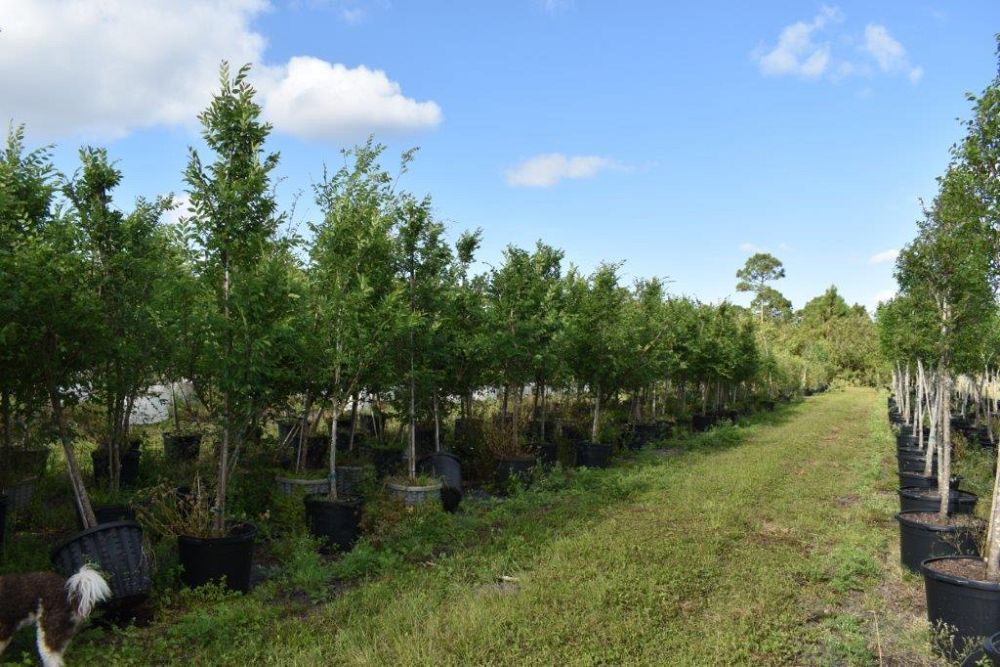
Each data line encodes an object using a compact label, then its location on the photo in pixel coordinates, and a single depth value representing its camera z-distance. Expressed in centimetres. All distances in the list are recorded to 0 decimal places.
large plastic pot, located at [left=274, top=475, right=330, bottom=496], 805
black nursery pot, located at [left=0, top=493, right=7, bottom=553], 612
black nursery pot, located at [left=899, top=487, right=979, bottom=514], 714
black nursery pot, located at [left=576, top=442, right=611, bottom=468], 1262
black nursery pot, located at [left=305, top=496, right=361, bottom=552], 689
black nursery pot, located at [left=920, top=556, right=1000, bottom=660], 445
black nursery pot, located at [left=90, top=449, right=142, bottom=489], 879
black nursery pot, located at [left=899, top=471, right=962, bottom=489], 936
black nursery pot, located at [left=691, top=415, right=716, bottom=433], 1959
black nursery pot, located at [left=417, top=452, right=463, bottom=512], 966
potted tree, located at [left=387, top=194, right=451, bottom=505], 881
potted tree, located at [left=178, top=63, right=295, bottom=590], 554
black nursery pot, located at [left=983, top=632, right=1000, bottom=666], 365
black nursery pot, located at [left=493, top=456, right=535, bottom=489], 1045
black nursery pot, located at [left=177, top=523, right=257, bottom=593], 539
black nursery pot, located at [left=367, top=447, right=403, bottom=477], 1021
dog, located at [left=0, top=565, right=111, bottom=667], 393
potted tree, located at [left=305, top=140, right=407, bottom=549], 704
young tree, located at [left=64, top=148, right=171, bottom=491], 651
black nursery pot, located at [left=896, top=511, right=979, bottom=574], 588
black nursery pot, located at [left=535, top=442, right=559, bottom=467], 1175
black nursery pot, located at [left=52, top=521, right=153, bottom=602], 481
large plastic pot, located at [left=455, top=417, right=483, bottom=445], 1173
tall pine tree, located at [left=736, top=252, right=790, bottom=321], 7056
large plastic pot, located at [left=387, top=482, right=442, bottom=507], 825
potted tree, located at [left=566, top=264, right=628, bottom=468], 1271
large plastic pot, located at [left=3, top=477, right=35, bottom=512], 752
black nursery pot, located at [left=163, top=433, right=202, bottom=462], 1026
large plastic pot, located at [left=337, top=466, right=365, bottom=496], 905
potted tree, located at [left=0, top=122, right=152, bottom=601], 485
